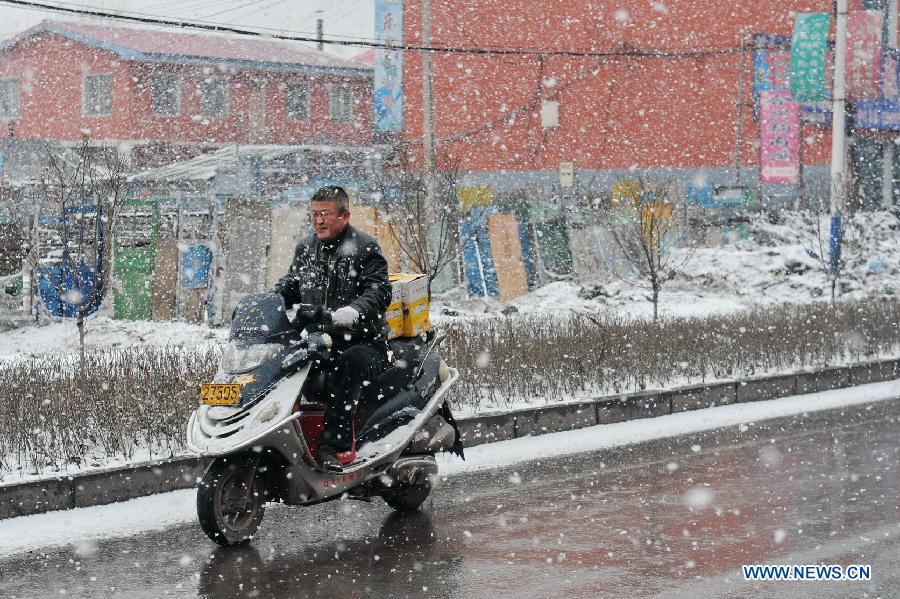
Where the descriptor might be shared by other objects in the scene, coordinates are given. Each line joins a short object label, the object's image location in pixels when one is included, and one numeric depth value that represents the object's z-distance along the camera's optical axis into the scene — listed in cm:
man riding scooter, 726
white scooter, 677
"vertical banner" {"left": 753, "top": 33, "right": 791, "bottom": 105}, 3819
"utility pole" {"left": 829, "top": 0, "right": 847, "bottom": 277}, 2559
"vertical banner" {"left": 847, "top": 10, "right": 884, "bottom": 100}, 3331
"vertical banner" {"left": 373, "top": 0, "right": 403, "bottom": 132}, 4397
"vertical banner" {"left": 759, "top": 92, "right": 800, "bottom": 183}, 3747
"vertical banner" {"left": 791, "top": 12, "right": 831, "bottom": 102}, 3416
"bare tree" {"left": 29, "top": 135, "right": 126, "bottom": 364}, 1444
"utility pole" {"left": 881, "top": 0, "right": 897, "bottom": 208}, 4022
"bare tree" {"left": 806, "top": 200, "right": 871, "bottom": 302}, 2195
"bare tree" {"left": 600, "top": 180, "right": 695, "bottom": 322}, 1936
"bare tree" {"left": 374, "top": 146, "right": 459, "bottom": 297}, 1875
